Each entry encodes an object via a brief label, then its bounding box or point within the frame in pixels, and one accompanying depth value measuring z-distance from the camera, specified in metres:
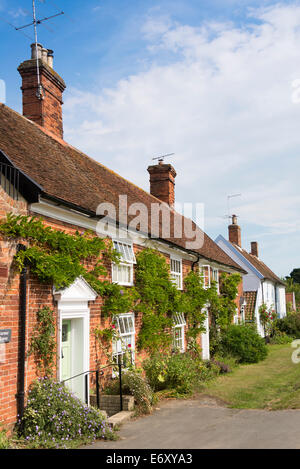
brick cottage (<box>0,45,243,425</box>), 7.16
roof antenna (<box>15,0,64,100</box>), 12.20
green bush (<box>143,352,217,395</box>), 11.12
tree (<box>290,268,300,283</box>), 87.28
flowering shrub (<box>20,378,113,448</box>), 6.91
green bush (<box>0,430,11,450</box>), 6.25
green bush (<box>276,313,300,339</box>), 29.55
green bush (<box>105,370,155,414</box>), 9.28
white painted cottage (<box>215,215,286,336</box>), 27.83
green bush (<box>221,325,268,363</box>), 17.75
